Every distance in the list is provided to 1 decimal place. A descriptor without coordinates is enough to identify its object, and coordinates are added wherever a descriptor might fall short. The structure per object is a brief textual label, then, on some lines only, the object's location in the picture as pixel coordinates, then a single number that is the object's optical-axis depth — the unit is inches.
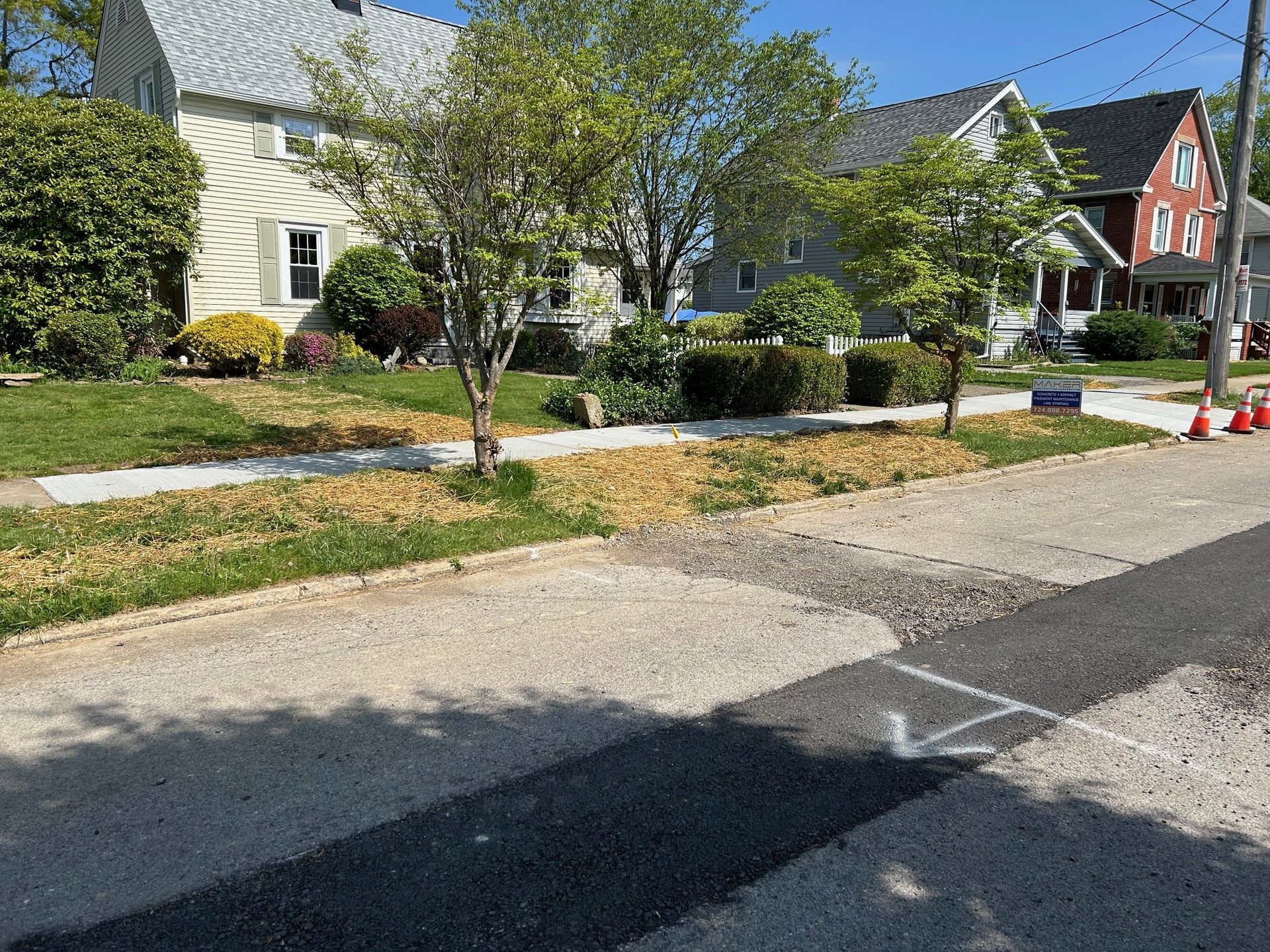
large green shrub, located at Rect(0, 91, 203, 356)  638.5
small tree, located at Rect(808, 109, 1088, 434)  460.4
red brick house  1414.9
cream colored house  794.8
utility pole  696.4
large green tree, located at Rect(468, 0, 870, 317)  619.5
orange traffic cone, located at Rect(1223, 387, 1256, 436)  605.3
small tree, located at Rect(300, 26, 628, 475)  317.7
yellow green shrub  706.2
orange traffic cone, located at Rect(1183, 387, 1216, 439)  585.0
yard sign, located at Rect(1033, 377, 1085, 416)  576.4
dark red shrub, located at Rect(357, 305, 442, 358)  791.7
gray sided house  1127.6
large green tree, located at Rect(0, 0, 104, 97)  1350.9
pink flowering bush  761.6
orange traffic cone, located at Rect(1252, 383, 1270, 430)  634.5
